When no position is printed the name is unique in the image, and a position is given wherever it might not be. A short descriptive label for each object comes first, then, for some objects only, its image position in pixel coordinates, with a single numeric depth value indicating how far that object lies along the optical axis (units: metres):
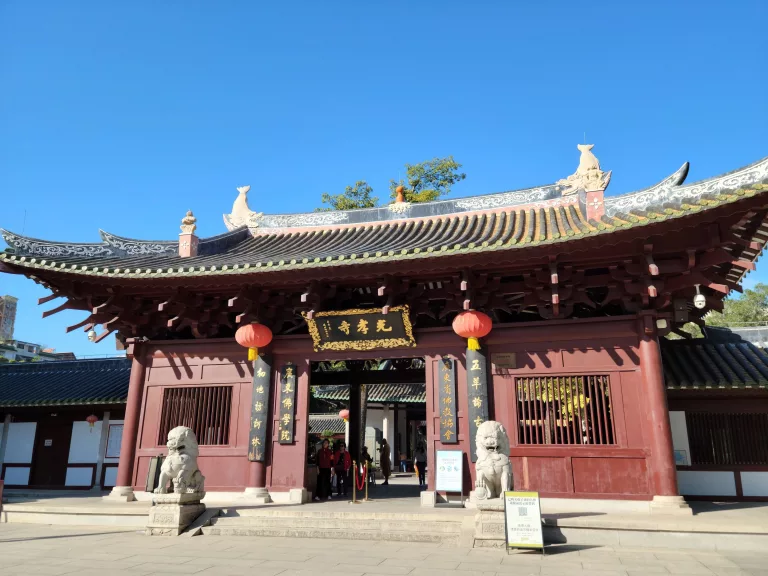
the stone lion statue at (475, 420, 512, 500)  7.46
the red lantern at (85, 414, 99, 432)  14.84
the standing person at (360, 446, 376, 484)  13.15
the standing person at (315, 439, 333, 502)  11.50
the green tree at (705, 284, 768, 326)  35.22
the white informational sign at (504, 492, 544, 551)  6.84
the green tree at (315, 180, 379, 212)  26.56
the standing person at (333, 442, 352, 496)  12.23
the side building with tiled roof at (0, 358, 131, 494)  14.83
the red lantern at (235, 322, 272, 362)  10.35
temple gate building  8.70
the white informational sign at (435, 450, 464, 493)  9.25
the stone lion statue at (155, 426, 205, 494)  8.54
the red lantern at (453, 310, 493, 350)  9.42
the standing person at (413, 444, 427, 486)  17.12
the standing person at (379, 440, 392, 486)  17.42
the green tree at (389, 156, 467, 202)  27.45
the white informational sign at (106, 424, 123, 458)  14.88
